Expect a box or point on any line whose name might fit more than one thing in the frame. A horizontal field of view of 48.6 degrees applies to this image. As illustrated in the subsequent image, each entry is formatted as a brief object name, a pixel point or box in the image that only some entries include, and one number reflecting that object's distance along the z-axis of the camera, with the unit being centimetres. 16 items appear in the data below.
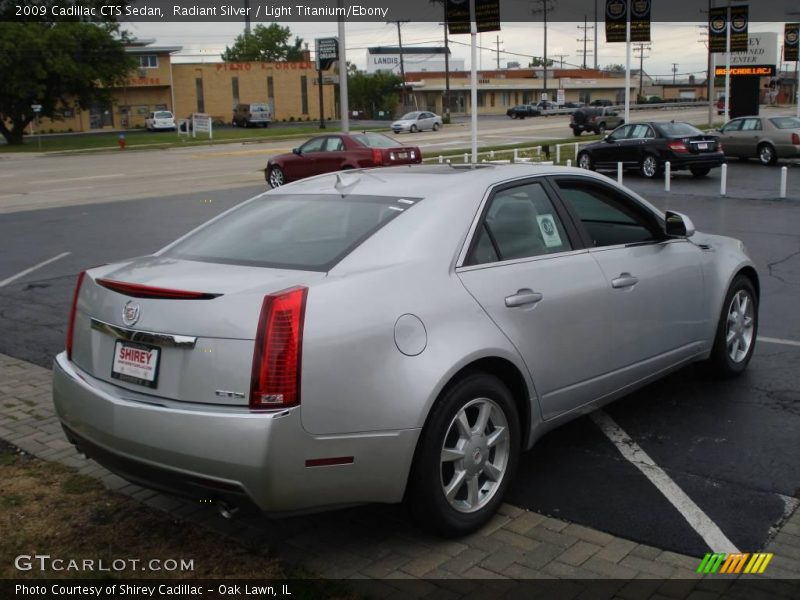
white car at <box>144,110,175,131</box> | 7331
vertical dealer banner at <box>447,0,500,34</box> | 2075
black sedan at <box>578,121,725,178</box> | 2378
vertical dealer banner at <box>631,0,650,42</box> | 3028
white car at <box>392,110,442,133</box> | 6094
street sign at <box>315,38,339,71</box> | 3816
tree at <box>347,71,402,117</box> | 10069
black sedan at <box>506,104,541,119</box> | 7990
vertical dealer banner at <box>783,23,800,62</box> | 3931
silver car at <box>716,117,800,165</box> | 2722
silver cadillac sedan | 352
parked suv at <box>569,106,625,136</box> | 5022
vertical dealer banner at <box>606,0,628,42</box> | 3036
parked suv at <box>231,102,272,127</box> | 7588
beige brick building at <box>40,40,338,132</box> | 8262
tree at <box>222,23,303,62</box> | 12562
